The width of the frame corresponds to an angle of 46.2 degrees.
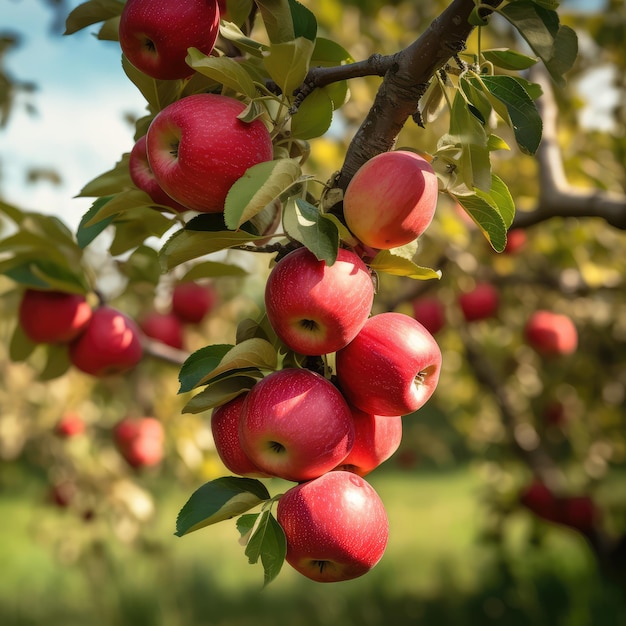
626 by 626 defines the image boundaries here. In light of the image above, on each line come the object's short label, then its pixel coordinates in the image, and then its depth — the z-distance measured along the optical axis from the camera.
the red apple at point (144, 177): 0.88
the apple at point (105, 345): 1.51
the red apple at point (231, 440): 0.81
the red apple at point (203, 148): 0.73
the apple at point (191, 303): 2.77
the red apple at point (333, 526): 0.72
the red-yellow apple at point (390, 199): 0.73
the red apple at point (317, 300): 0.72
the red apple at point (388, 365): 0.75
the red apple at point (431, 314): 2.65
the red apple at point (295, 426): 0.73
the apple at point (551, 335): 2.78
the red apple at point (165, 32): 0.76
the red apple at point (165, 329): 2.74
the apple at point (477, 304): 2.60
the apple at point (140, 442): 2.64
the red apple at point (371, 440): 0.81
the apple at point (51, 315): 1.46
